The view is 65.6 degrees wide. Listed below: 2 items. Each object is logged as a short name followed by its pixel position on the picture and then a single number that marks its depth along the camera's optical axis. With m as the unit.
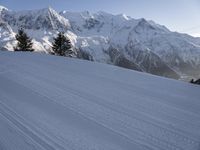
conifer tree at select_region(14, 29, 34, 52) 23.39
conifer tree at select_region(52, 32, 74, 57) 24.11
